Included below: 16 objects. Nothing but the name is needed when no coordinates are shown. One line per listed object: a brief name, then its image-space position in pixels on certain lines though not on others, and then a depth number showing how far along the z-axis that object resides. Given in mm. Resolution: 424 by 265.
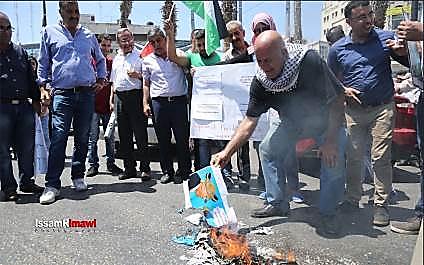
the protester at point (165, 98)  4855
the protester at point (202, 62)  4809
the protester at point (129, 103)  5152
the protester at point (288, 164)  4195
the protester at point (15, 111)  4266
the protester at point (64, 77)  4352
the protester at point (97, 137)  5672
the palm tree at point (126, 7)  24375
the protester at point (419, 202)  2994
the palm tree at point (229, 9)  14312
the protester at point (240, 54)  4645
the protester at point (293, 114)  3268
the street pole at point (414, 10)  2323
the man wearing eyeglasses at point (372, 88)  3623
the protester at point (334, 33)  5043
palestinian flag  4680
